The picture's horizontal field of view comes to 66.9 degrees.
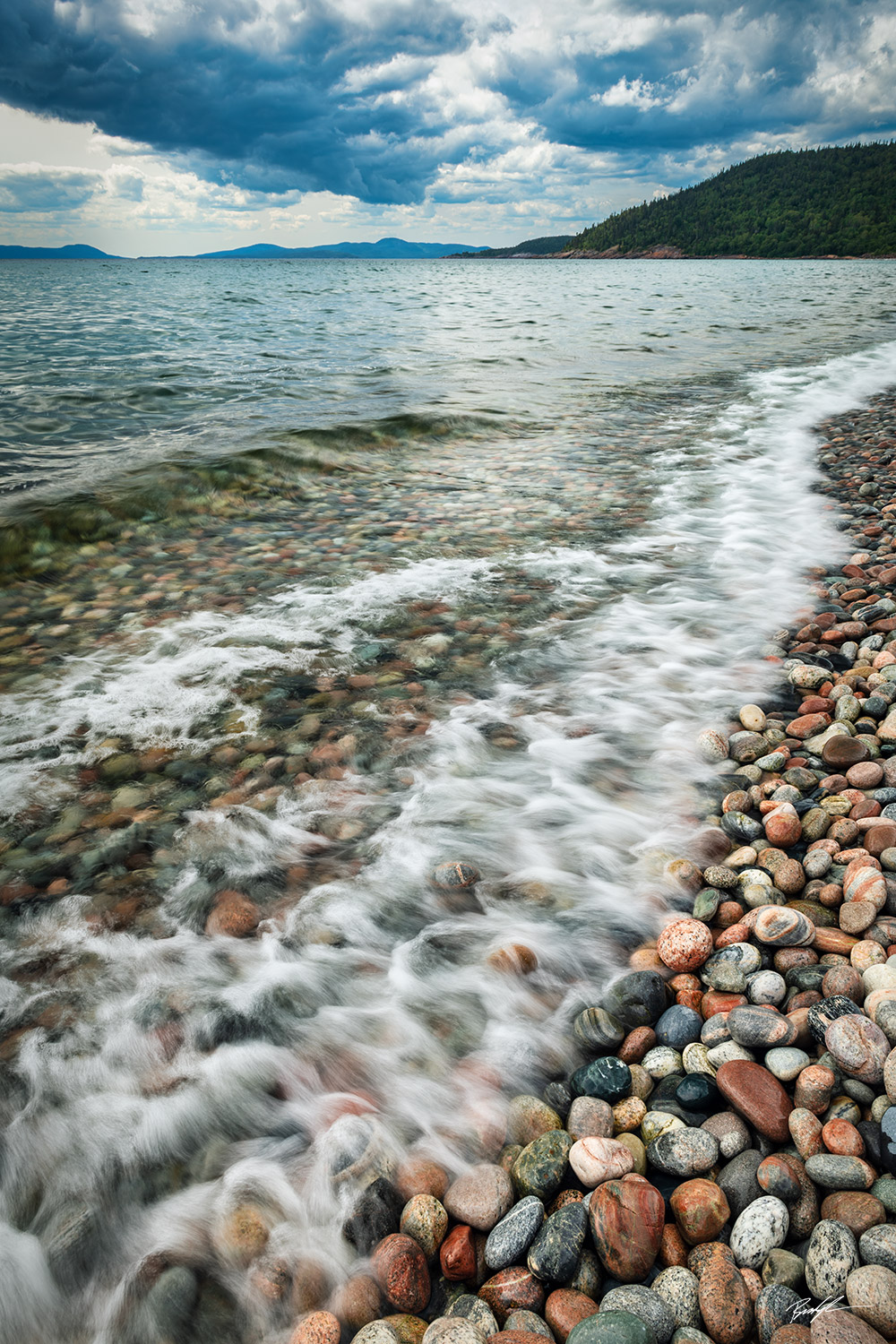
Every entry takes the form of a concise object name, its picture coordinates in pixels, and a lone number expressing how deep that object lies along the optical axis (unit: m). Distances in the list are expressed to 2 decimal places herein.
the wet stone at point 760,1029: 1.65
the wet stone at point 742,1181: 1.40
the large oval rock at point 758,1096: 1.49
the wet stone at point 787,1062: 1.58
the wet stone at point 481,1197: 1.47
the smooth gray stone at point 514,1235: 1.39
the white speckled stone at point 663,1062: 1.72
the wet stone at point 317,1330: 1.32
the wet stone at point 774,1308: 1.19
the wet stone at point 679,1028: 1.78
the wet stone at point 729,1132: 1.50
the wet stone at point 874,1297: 1.12
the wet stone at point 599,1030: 1.82
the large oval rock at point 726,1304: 1.20
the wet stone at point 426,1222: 1.46
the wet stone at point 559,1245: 1.33
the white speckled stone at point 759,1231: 1.30
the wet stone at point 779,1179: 1.37
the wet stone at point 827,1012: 1.62
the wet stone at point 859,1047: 1.50
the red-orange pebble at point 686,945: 1.97
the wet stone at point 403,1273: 1.37
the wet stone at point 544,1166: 1.49
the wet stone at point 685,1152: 1.48
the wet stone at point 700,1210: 1.36
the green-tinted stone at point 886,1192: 1.29
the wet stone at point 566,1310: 1.27
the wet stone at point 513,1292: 1.33
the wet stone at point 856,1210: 1.27
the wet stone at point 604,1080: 1.68
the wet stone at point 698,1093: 1.61
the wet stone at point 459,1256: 1.41
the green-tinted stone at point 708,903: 2.13
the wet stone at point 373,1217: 1.49
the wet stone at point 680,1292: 1.24
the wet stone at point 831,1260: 1.20
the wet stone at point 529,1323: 1.27
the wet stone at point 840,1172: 1.35
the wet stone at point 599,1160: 1.48
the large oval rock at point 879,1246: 1.19
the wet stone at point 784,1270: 1.24
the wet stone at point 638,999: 1.88
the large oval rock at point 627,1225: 1.33
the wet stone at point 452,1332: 1.24
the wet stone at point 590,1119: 1.60
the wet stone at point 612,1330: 1.17
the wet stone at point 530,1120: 1.66
